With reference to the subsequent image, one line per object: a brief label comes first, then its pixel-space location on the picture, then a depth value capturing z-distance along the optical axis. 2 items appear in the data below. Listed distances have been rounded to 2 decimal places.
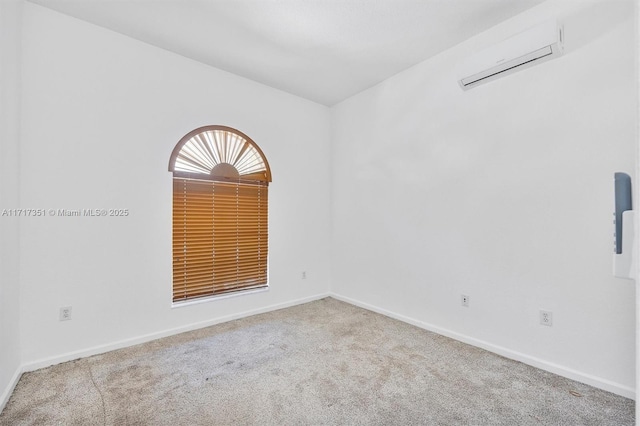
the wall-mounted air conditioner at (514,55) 2.05
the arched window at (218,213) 3.01
